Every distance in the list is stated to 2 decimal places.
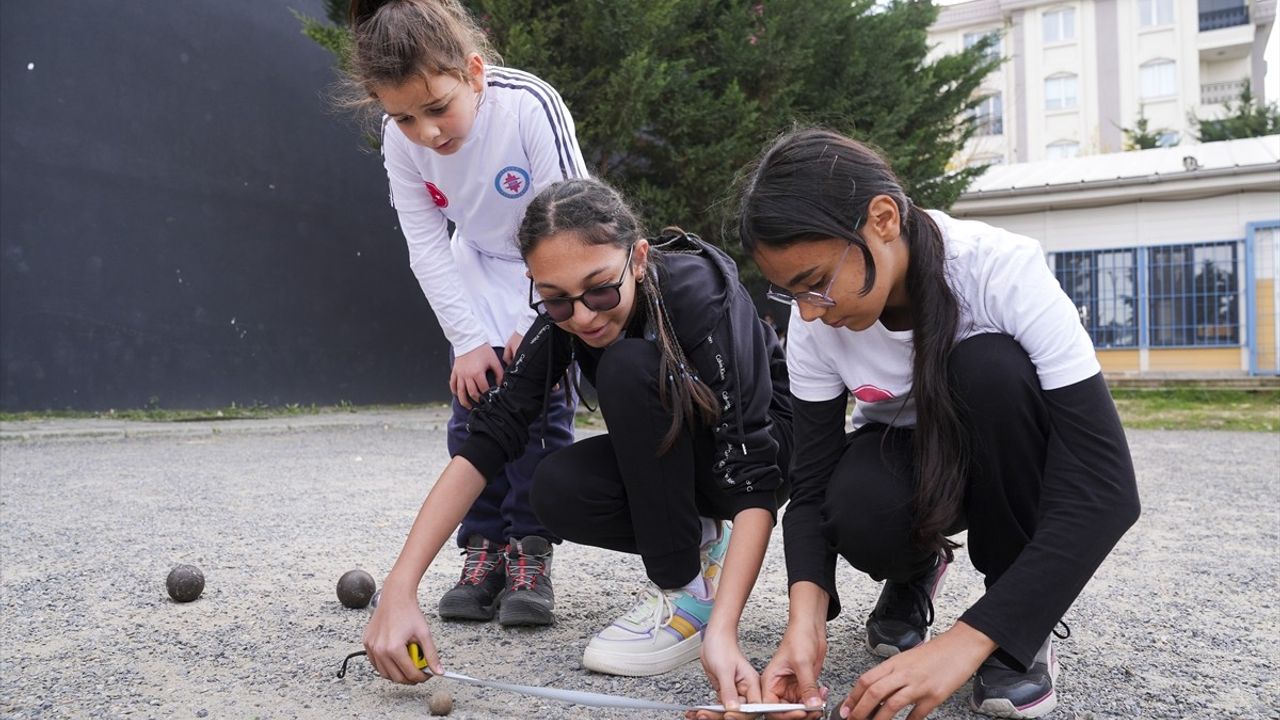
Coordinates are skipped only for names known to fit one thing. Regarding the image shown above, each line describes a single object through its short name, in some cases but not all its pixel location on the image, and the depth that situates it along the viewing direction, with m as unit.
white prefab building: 12.38
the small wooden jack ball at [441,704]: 1.84
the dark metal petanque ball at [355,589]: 2.63
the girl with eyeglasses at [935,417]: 1.58
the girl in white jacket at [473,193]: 2.34
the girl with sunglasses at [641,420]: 2.04
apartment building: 29.89
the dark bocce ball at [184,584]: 2.69
